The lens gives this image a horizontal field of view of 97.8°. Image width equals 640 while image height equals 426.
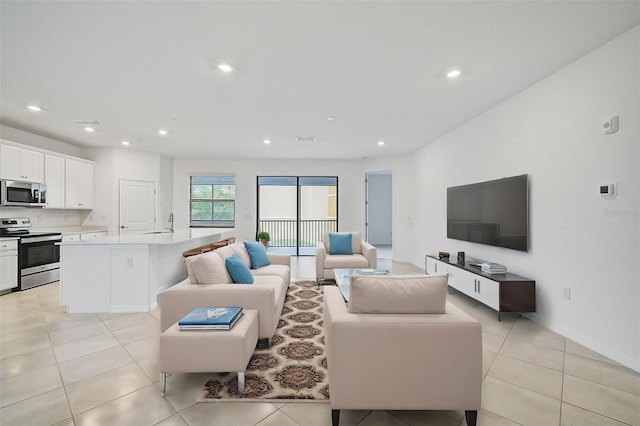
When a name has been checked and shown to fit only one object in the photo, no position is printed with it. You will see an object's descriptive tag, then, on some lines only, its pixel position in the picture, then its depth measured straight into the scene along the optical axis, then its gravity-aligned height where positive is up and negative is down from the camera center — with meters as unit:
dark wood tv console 3.06 -0.89
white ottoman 1.84 -0.94
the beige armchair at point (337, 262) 4.58 -0.82
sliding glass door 7.79 +0.05
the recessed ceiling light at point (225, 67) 2.71 +1.43
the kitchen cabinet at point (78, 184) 5.52 +0.56
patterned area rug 1.88 -1.23
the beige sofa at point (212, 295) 2.39 -0.72
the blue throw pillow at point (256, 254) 3.77 -0.59
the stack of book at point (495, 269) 3.39 -0.68
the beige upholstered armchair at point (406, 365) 1.54 -0.84
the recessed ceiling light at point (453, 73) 2.83 +1.43
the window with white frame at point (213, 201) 7.70 +0.29
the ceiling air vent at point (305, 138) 5.38 +1.44
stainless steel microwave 4.36 +0.29
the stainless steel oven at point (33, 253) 4.36 -0.70
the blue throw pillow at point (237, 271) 2.73 -0.59
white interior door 6.32 +0.11
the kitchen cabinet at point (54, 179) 5.09 +0.59
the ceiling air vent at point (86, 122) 4.45 +1.44
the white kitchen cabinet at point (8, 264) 4.12 -0.80
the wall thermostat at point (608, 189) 2.38 +0.20
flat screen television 3.27 +0.01
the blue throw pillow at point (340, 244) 5.02 -0.58
